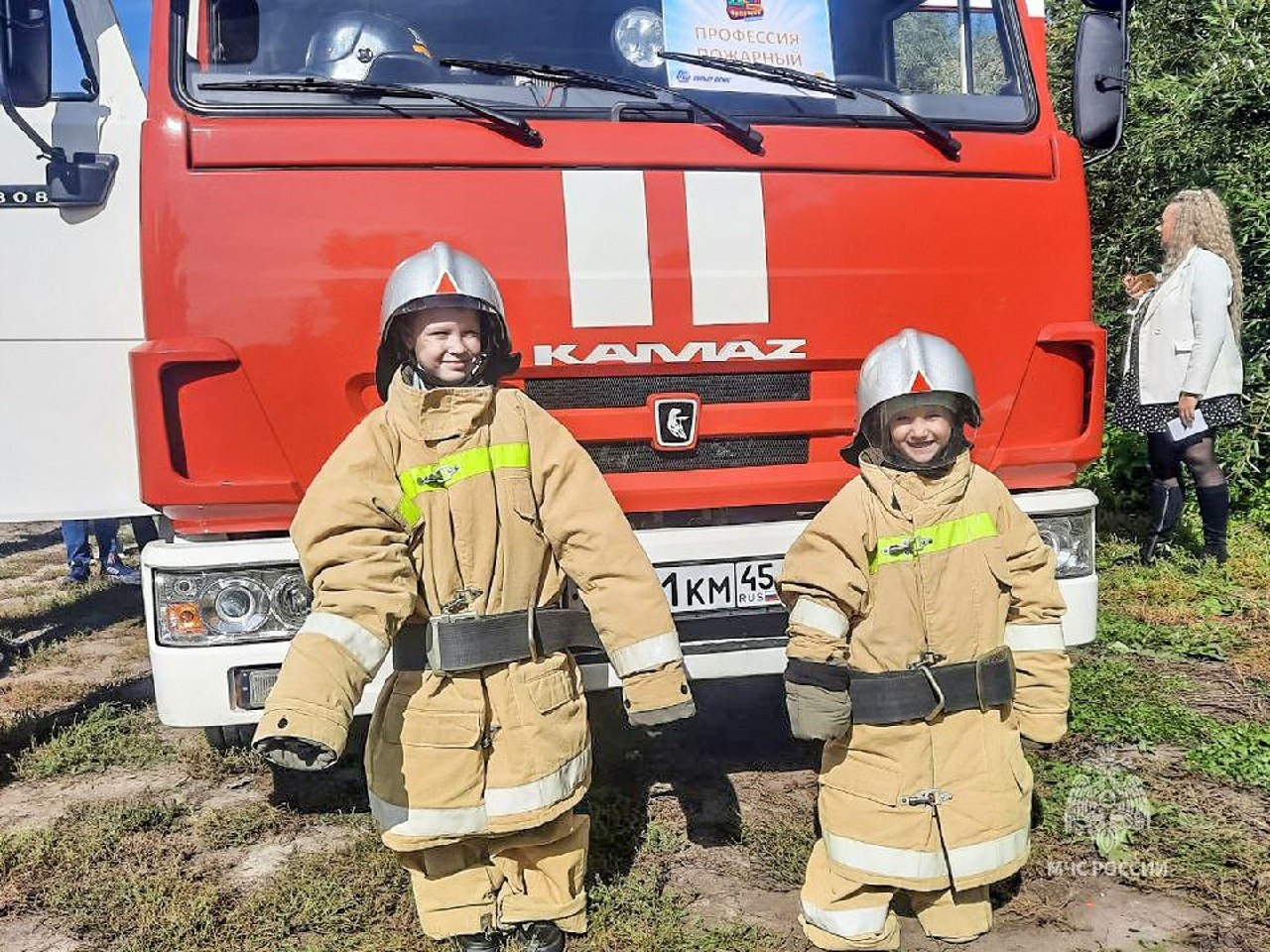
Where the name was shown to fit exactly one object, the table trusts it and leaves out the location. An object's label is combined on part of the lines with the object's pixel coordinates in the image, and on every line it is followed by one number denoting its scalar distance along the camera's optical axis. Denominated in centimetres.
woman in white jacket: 557
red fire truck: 281
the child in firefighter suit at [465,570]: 240
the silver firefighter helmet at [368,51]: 306
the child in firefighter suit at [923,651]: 246
